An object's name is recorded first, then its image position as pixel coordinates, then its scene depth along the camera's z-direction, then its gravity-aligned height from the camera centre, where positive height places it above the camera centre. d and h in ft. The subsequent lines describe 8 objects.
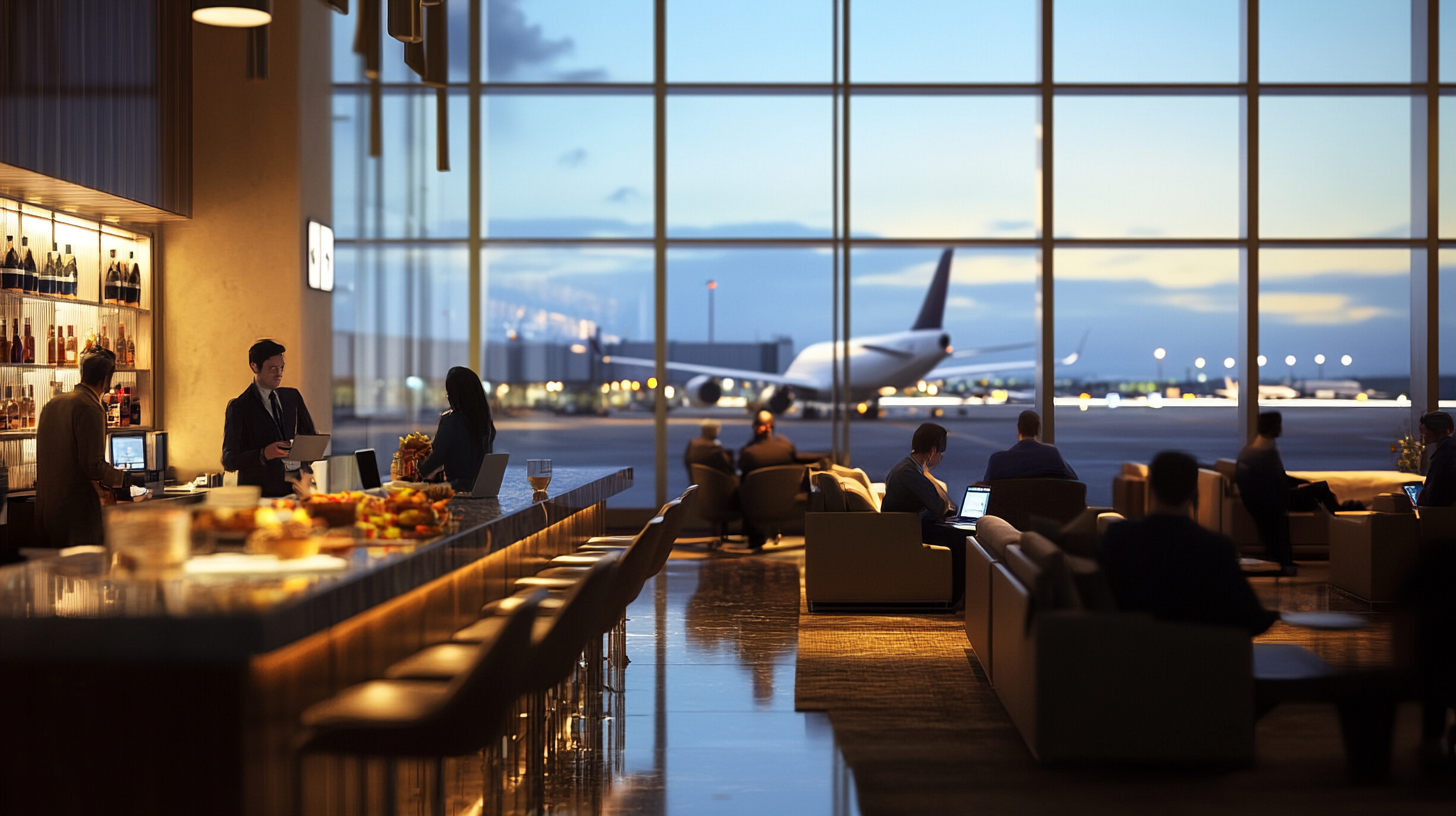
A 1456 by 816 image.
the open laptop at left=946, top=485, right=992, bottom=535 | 20.80 -2.12
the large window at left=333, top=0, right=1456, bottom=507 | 30.27 +6.58
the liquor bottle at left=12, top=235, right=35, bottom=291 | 18.67 +2.13
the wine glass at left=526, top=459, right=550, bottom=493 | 13.91 -1.01
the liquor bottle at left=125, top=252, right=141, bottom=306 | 22.31 +2.07
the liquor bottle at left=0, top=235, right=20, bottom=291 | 18.28 +1.94
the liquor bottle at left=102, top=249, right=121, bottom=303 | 21.58 +2.00
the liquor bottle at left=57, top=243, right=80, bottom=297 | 19.85 +1.96
